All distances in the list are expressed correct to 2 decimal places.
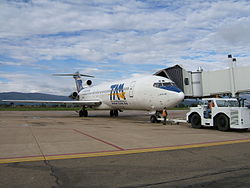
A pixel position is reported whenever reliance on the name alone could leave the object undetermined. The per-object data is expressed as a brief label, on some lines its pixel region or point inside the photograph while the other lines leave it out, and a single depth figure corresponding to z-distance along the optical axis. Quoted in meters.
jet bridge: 23.61
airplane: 16.35
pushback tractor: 11.52
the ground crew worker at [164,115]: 15.98
